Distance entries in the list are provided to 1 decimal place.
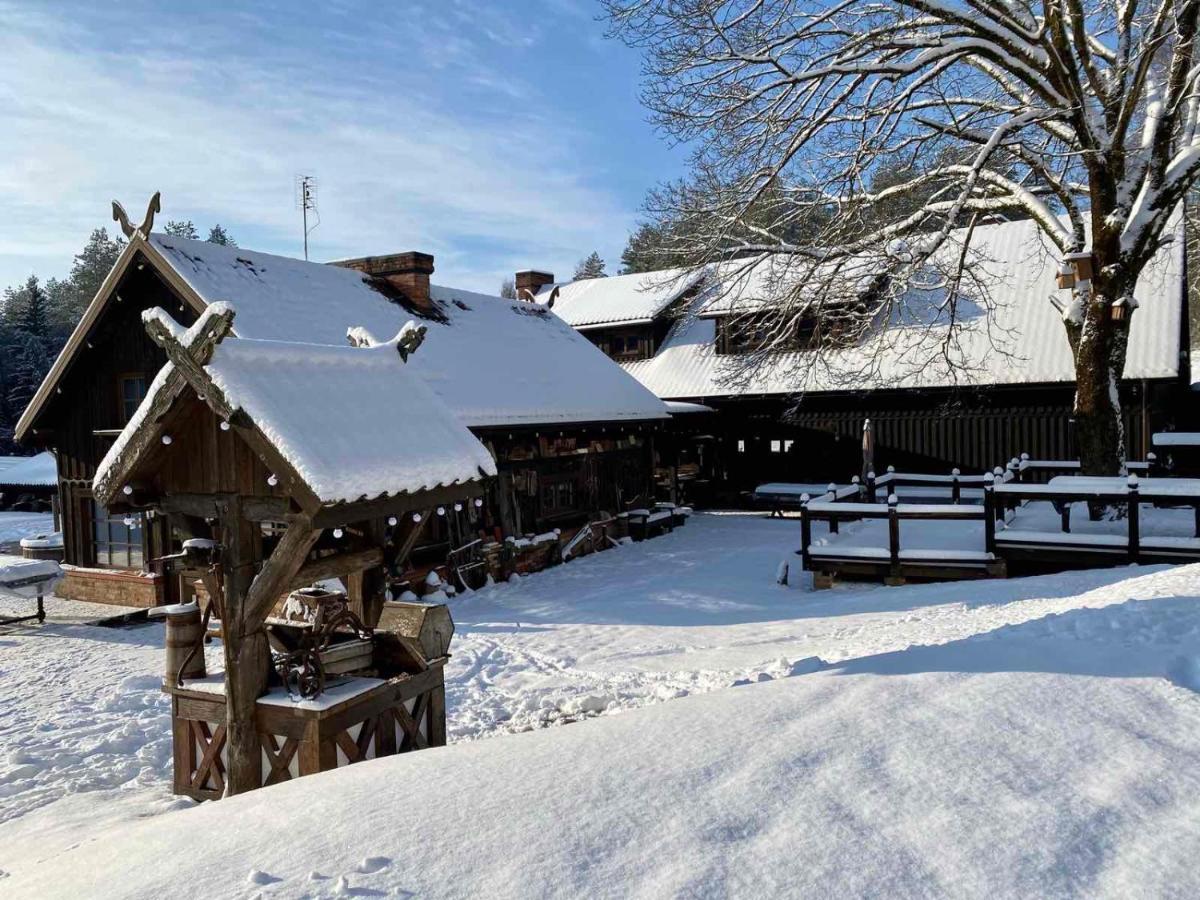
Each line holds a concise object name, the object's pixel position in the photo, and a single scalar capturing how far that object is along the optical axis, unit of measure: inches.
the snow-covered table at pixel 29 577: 528.4
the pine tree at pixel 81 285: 2220.7
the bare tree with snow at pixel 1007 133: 512.7
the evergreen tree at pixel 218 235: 2893.7
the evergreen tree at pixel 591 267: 3211.1
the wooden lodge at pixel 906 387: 806.5
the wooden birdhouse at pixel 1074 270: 523.2
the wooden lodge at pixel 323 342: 589.0
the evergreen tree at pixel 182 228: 2566.9
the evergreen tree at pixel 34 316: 1926.7
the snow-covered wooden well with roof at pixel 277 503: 218.1
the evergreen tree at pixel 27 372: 1815.9
